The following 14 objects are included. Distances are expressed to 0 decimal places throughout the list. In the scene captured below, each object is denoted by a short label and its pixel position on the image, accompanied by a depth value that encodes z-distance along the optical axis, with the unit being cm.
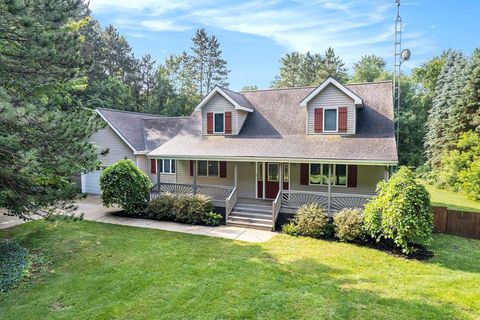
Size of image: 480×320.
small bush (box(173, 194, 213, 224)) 1353
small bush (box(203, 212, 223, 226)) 1334
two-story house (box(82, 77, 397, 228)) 1288
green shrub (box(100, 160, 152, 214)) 1439
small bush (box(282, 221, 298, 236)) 1195
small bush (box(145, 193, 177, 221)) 1404
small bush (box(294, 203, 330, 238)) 1159
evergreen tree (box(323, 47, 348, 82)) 4591
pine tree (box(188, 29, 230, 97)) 4475
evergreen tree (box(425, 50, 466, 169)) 2514
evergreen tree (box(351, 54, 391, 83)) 4347
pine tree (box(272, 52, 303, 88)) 4841
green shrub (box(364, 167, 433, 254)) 948
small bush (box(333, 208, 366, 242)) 1093
